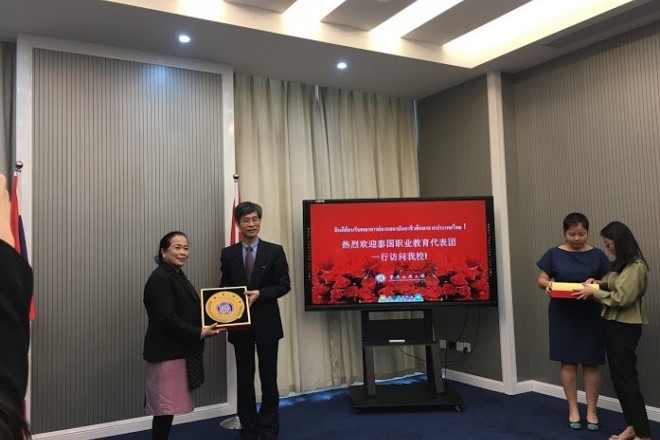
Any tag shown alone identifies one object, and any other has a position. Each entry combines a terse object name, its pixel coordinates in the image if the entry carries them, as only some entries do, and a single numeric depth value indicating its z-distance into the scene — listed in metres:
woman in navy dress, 3.34
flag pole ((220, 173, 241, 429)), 3.60
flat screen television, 4.08
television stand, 3.91
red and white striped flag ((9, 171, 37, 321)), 3.09
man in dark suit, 3.24
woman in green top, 2.99
